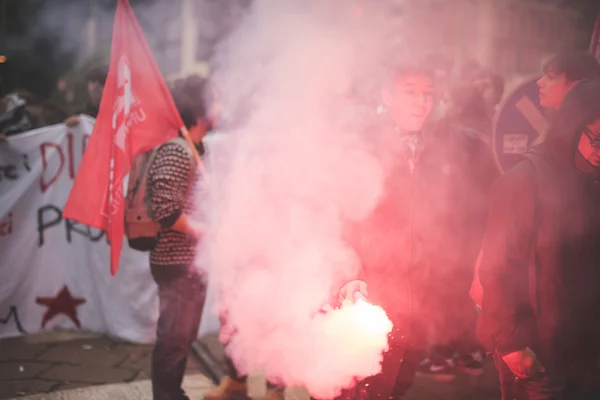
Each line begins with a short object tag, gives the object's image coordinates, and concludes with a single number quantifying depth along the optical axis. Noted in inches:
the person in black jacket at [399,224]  132.3
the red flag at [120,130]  145.0
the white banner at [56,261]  217.6
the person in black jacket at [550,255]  117.0
